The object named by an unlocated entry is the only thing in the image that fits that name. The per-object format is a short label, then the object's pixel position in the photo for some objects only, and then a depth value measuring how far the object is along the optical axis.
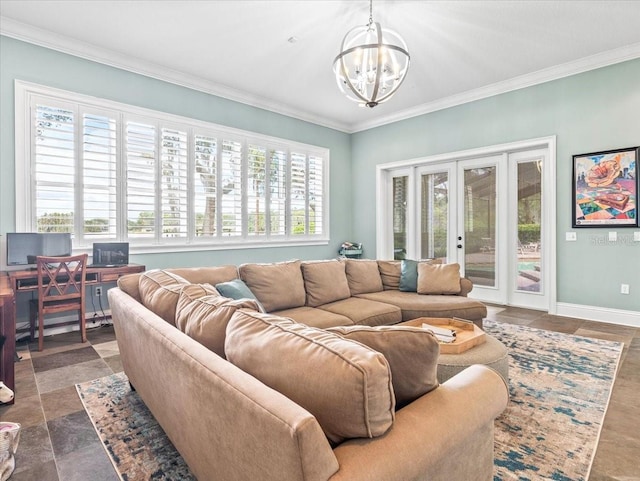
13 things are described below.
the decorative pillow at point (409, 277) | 3.73
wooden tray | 2.13
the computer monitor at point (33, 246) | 3.45
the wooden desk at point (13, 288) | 2.33
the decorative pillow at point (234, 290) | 2.43
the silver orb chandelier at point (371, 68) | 2.64
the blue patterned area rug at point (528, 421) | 1.67
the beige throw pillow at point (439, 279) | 3.58
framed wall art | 4.04
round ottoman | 1.99
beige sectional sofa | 0.78
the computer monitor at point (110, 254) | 3.94
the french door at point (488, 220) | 4.92
